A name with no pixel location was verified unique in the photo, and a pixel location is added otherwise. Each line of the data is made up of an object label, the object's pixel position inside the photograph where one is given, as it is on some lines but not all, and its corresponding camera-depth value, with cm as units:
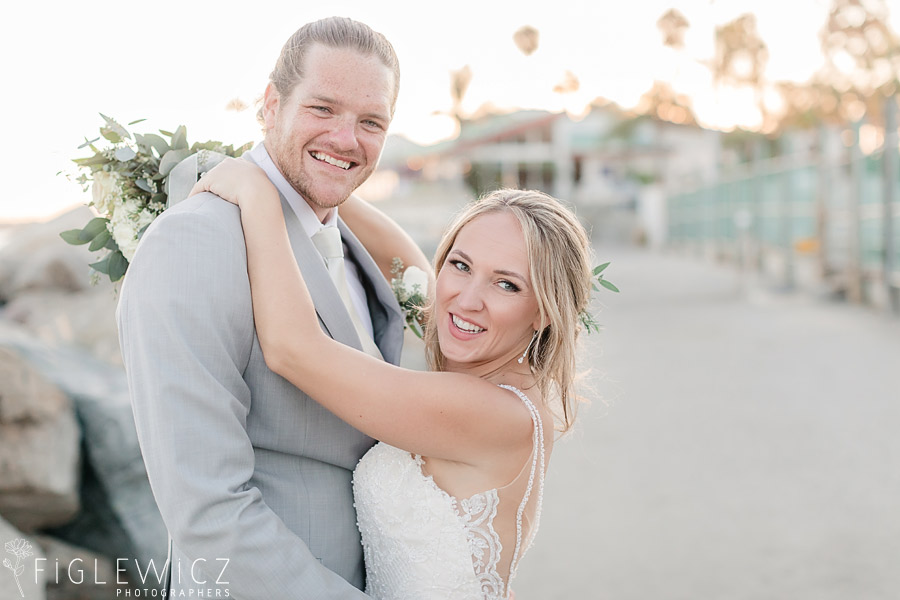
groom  189
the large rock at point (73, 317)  838
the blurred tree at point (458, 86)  5728
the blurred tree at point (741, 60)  1567
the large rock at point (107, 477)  428
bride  230
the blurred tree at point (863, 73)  3334
